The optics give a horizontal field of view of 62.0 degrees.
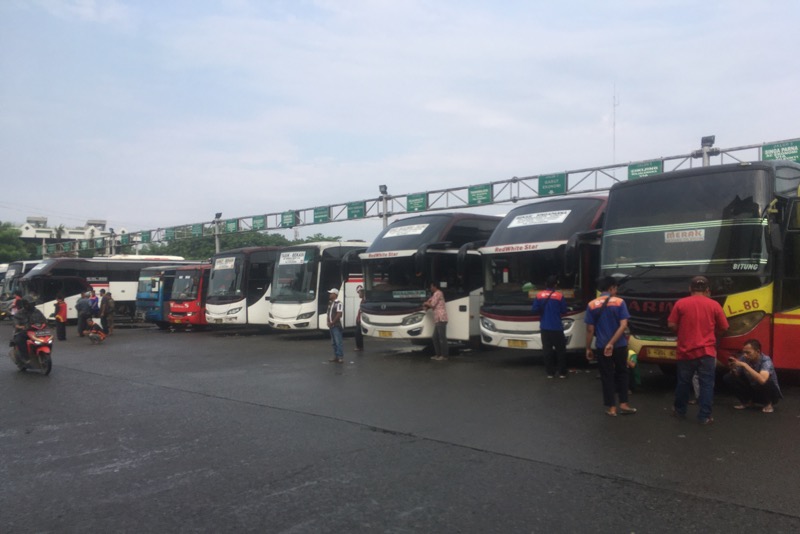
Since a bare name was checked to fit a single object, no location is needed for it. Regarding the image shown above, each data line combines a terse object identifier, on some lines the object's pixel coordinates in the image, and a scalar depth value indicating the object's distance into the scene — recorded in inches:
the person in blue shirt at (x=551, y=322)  449.7
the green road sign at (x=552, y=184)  1093.8
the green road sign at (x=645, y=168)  973.8
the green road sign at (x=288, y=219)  1605.3
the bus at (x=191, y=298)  1020.5
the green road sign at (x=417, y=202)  1309.1
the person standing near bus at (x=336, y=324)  566.0
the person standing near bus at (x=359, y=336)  662.9
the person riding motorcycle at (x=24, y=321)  529.3
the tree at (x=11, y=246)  2459.4
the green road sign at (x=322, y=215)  1512.8
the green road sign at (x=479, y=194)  1200.8
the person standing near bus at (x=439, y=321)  561.9
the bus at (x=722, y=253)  353.4
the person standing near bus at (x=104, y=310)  927.7
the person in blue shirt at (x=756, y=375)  323.9
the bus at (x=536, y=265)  483.8
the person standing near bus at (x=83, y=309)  924.0
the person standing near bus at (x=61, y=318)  859.1
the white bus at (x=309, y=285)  811.4
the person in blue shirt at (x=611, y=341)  318.7
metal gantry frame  895.1
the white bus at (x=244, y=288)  908.0
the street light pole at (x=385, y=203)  1348.4
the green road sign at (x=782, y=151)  848.9
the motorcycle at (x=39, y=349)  522.3
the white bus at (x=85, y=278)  1161.4
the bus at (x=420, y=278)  584.7
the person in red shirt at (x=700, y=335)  300.4
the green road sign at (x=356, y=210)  1427.9
